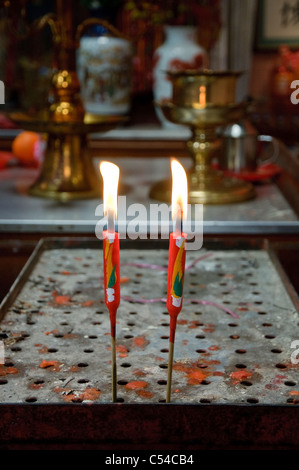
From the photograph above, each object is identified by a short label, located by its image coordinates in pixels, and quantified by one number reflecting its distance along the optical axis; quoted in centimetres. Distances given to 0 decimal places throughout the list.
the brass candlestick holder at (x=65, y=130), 199
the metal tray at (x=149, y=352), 76
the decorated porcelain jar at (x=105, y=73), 299
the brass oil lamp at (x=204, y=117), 198
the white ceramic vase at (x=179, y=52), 306
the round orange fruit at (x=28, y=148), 242
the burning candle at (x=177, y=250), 69
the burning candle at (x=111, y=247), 71
